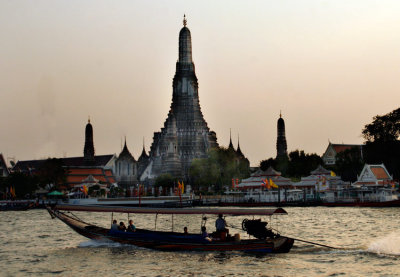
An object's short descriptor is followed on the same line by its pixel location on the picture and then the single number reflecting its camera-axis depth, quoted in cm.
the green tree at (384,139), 10681
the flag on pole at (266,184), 10300
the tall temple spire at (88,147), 17362
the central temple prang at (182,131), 15138
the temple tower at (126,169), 16562
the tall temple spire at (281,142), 17275
